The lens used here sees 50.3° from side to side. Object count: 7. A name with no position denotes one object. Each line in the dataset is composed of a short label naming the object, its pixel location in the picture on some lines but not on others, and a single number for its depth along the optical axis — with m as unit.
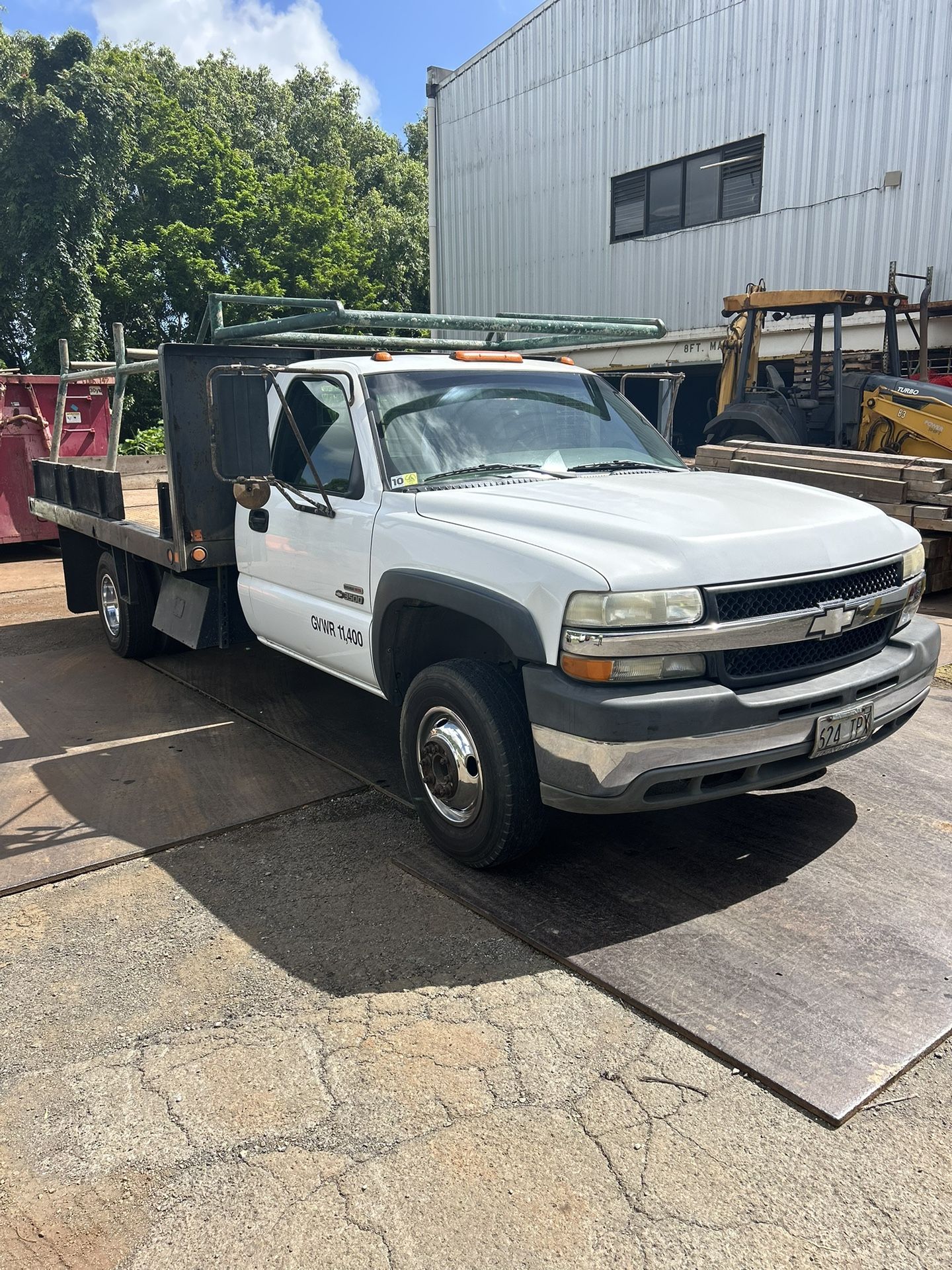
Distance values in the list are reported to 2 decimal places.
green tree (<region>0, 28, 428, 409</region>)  25.73
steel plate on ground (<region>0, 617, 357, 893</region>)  4.40
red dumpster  11.48
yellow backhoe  10.21
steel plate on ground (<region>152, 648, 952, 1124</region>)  2.94
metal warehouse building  13.77
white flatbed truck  3.34
